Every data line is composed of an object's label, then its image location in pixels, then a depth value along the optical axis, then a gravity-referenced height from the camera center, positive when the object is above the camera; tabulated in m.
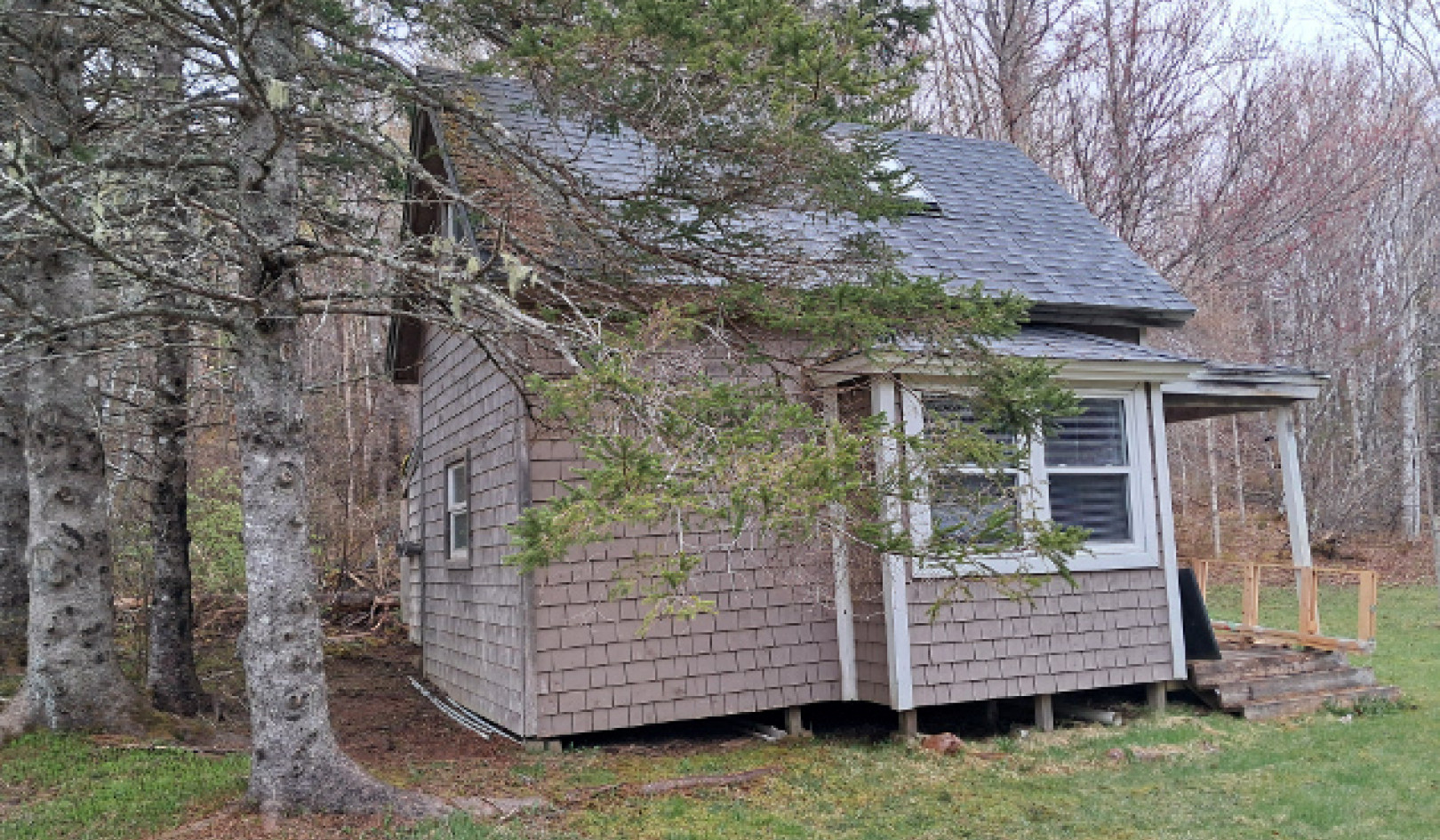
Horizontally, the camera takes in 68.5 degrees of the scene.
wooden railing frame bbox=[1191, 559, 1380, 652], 8.96 -1.15
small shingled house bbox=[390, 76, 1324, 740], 7.46 -0.47
